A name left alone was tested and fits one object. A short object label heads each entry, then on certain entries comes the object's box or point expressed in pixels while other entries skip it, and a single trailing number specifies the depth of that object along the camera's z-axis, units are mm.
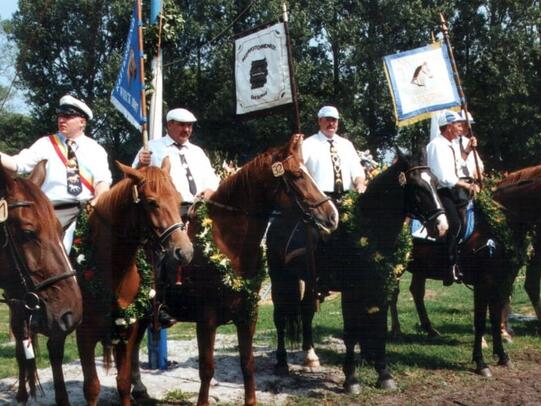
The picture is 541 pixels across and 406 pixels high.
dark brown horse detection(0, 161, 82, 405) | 4648
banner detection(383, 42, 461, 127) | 9938
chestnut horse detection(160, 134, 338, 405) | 6750
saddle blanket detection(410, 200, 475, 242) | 9164
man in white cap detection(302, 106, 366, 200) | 8742
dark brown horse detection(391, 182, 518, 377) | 9102
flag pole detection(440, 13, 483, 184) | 9617
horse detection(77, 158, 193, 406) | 5922
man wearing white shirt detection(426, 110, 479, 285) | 9141
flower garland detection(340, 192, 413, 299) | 7941
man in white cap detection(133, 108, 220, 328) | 7465
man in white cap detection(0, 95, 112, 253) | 6742
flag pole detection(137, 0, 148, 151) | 7391
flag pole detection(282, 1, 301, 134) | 7672
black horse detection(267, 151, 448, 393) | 7898
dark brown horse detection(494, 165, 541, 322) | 9211
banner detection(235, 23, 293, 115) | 7891
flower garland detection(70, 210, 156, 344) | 6215
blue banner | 7488
